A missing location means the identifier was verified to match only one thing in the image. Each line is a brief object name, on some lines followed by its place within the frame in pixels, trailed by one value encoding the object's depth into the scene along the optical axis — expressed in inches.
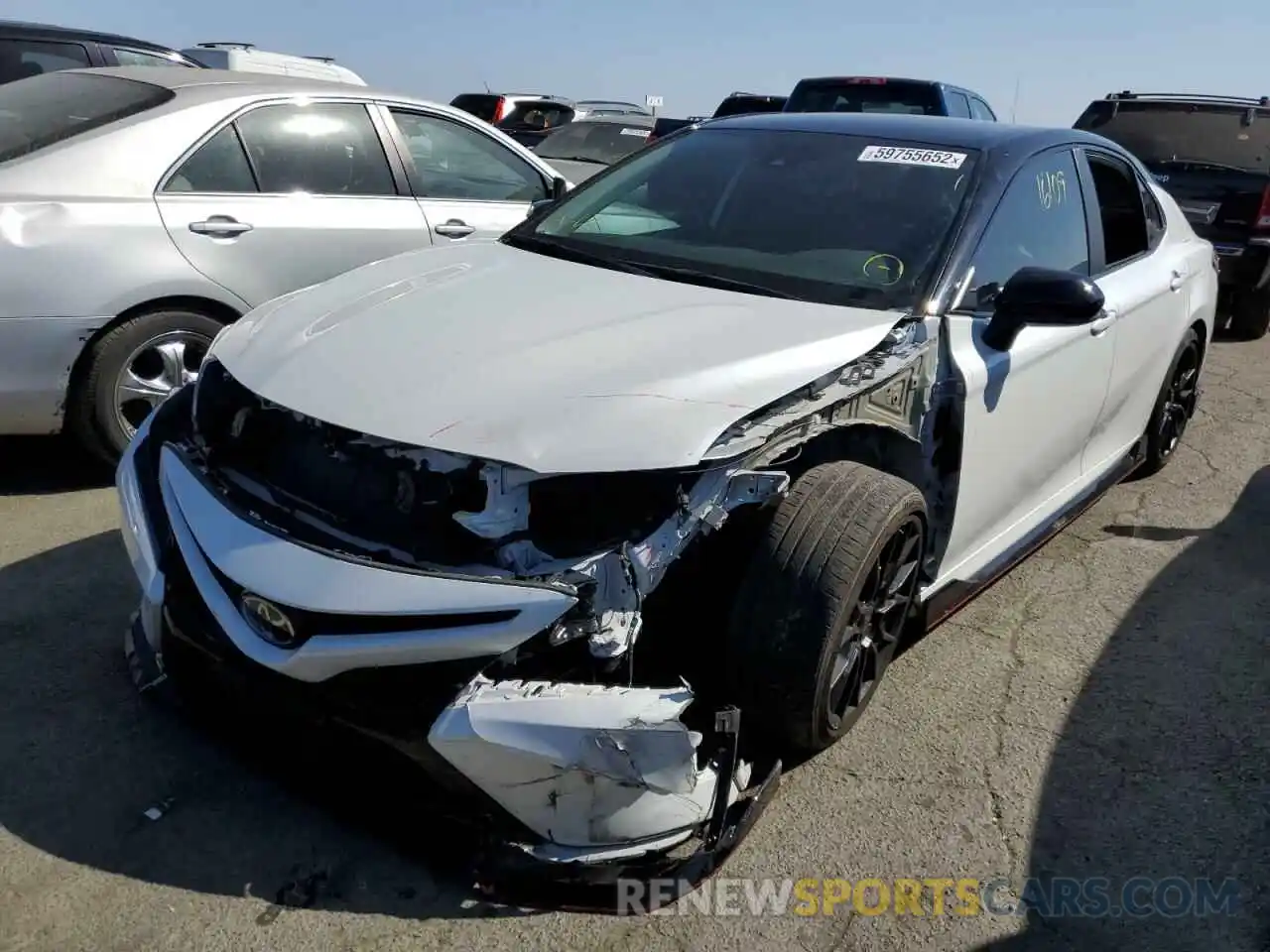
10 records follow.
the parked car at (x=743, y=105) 536.8
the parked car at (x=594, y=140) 434.9
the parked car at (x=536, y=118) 538.3
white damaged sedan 82.2
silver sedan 150.8
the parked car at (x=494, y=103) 558.3
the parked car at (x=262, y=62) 402.3
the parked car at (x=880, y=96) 374.9
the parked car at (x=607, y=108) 592.4
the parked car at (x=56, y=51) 253.9
